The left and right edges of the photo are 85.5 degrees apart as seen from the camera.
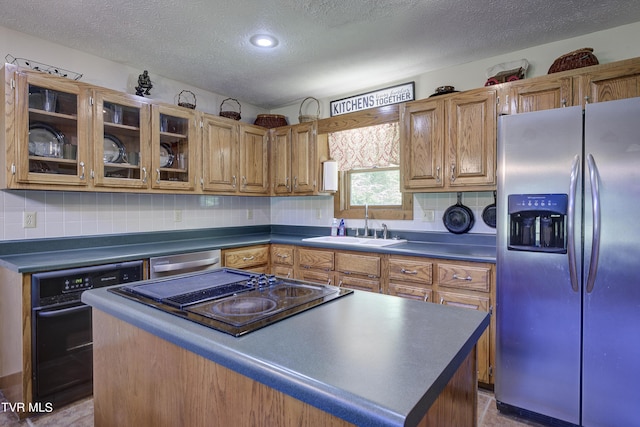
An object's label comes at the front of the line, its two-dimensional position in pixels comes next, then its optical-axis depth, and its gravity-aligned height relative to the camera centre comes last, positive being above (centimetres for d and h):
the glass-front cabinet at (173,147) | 287 +56
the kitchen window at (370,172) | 326 +39
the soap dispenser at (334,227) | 368 -18
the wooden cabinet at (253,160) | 358 +54
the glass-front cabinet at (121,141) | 254 +55
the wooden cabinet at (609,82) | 204 +78
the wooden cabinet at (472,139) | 248 +53
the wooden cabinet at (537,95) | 224 +77
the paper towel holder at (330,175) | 349 +35
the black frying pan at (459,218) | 285 -7
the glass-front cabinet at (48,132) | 219 +54
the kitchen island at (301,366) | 66 -34
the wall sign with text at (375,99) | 323 +110
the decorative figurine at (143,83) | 286 +105
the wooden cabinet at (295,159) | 352 +53
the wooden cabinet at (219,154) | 323 +54
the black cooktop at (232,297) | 99 -30
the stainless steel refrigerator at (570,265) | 172 -30
